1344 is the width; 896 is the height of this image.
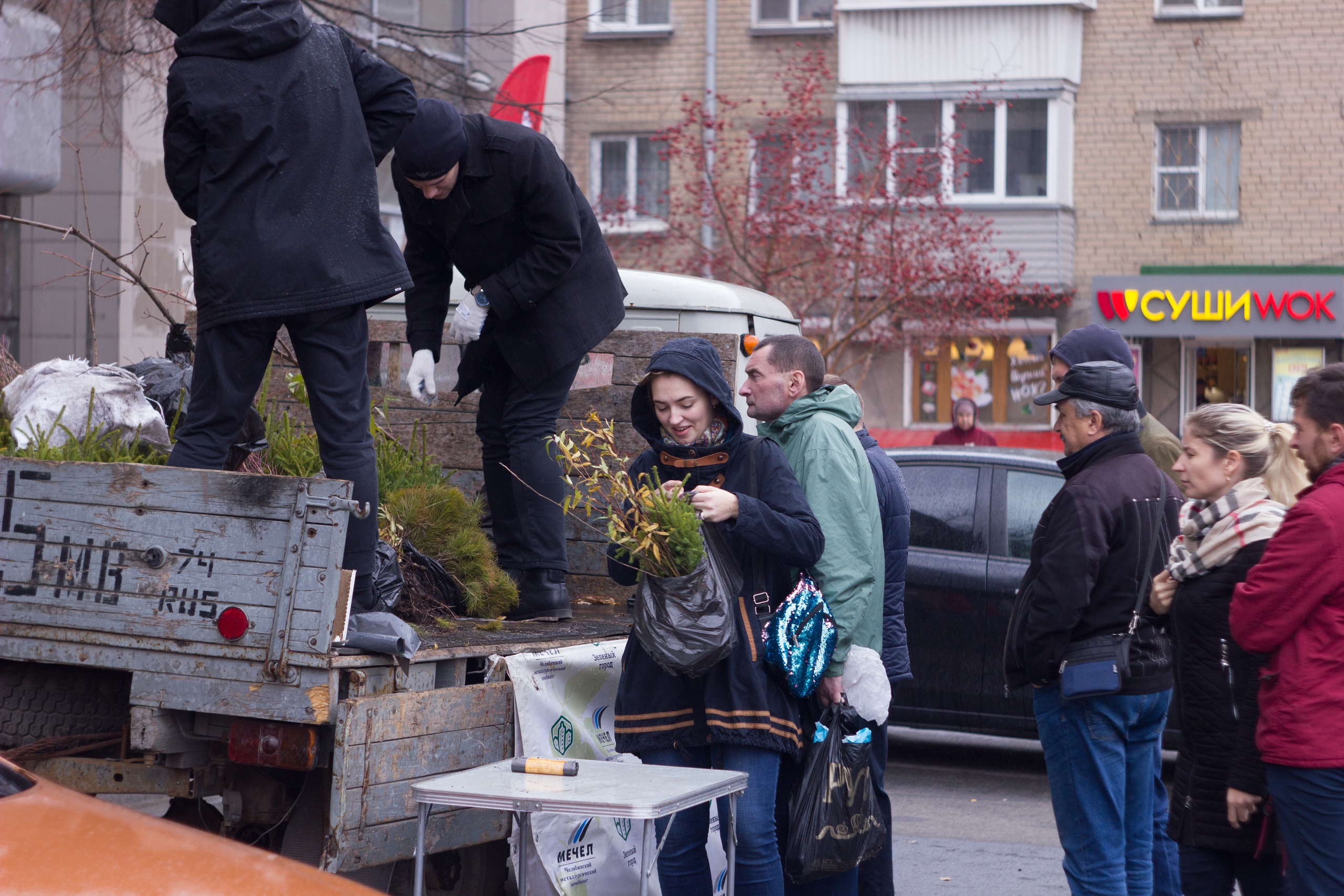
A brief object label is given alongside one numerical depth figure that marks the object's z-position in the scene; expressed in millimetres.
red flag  13031
